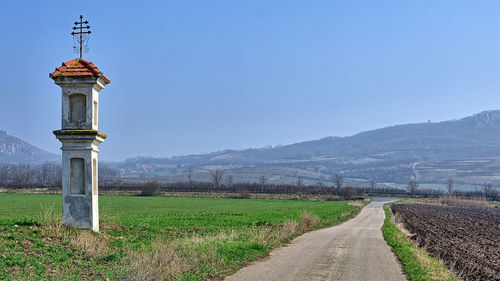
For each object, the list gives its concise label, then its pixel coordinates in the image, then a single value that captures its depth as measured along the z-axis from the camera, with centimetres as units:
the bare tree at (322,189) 13512
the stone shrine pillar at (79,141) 1948
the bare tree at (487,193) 14060
